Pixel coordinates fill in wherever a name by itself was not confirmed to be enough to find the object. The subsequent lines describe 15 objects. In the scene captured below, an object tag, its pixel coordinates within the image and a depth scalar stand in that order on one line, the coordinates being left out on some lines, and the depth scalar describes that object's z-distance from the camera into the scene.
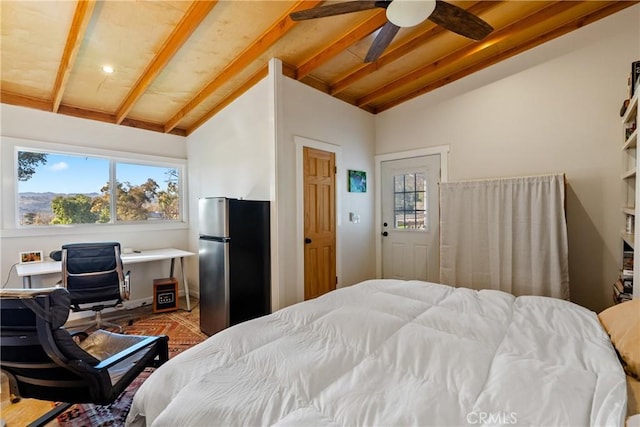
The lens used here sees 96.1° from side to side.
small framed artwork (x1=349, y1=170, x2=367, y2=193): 4.07
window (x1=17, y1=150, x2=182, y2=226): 3.35
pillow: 1.19
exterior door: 3.92
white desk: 2.89
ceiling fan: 1.84
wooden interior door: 3.49
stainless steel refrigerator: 2.88
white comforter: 0.93
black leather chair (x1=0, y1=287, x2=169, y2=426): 1.30
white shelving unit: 1.92
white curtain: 2.85
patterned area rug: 1.78
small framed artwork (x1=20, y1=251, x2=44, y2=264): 3.19
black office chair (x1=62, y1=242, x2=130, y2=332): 2.76
